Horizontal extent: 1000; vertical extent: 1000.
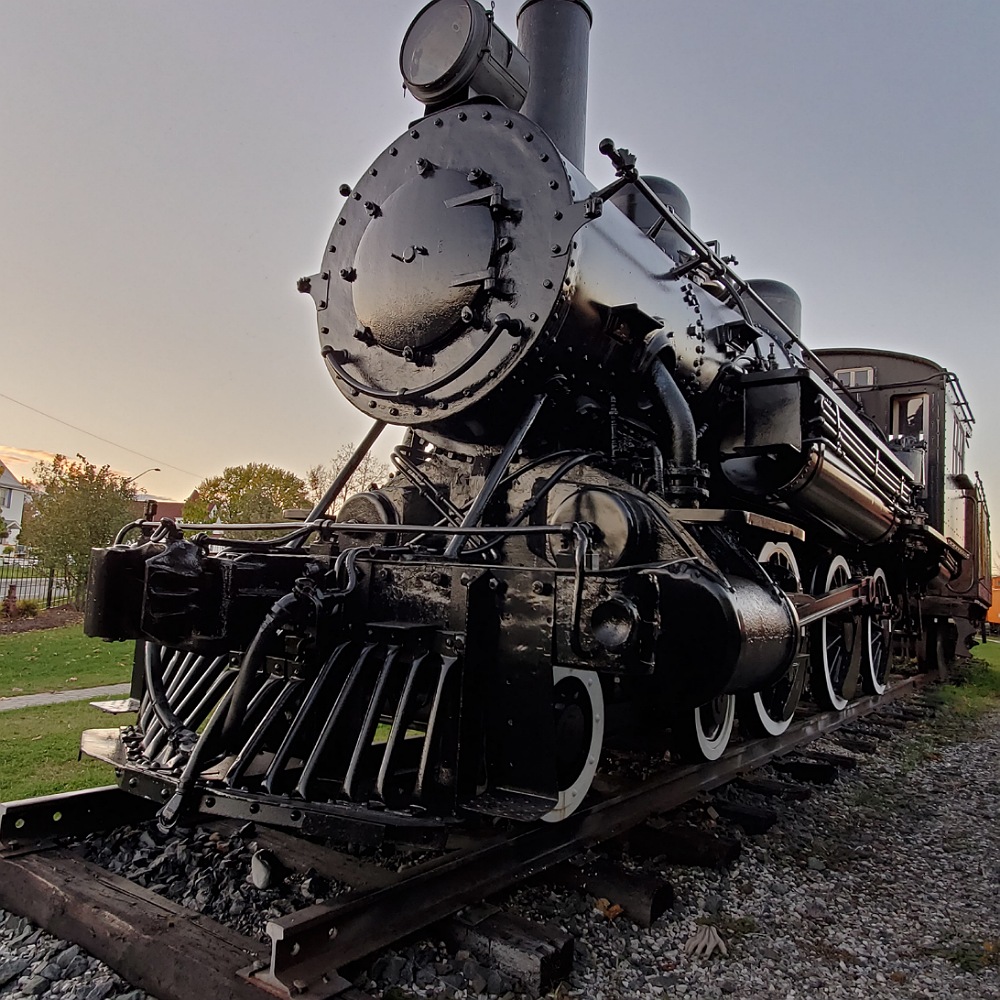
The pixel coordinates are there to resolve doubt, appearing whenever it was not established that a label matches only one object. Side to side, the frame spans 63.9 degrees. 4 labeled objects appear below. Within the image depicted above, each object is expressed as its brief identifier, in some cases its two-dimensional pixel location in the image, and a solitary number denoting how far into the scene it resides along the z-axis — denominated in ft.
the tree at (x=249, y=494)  65.00
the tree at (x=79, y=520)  50.62
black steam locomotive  7.75
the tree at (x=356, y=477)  64.86
